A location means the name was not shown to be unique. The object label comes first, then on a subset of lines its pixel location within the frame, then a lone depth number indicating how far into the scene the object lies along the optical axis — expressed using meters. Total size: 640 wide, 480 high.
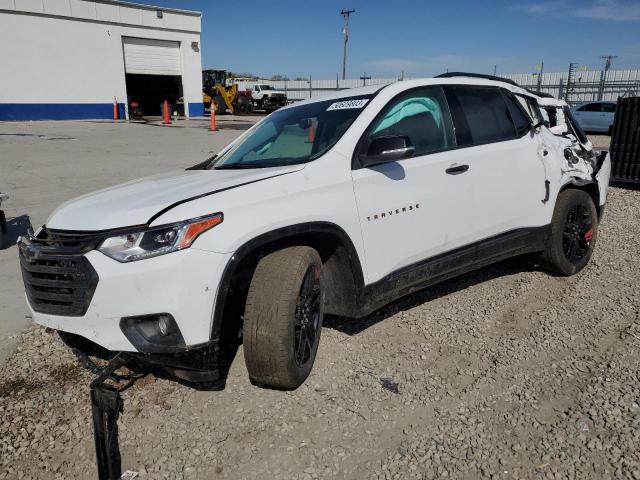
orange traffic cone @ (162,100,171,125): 26.40
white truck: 36.75
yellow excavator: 34.50
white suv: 2.42
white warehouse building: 25.48
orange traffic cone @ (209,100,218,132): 22.03
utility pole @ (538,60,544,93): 29.65
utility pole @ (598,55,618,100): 27.85
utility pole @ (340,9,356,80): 51.53
